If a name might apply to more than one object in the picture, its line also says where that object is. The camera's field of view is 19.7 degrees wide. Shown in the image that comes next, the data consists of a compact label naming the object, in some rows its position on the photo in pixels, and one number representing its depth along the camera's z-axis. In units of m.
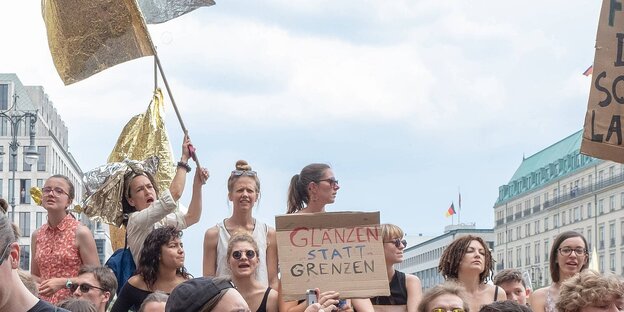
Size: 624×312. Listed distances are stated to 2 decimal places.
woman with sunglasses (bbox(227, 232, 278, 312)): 9.70
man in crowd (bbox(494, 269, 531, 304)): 11.57
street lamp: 40.91
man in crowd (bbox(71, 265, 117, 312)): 9.73
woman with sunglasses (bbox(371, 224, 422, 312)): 10.25
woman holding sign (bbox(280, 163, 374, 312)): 10.99
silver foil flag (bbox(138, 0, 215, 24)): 12.80
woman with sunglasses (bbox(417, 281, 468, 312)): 7.97
